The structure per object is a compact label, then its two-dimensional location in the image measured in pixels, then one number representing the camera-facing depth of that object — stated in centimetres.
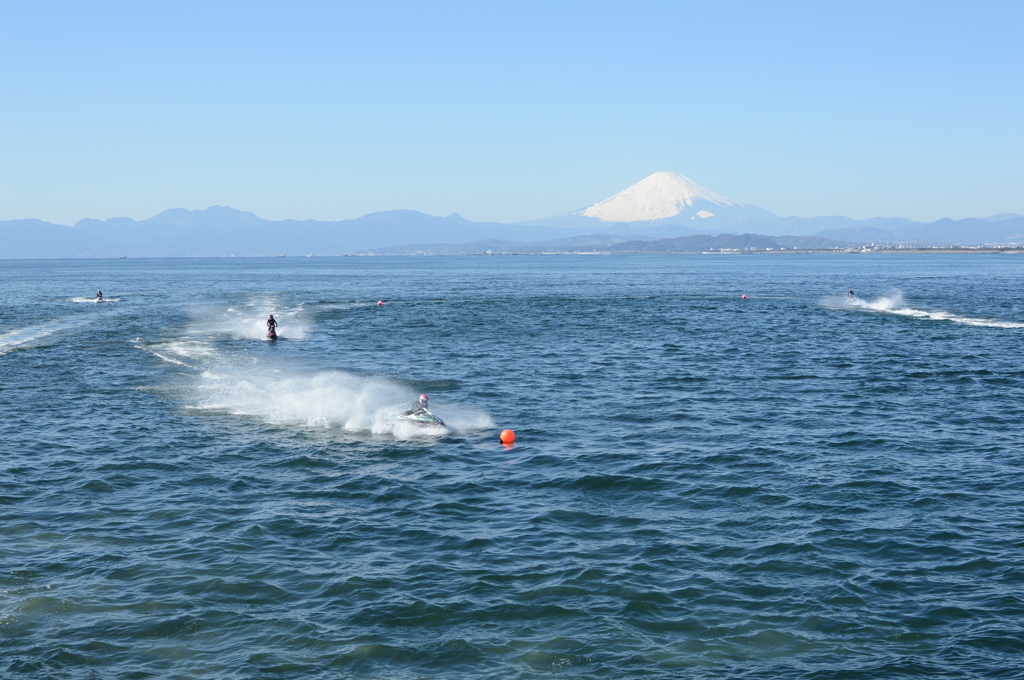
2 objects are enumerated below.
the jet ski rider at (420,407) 3369
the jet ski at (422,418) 3356
